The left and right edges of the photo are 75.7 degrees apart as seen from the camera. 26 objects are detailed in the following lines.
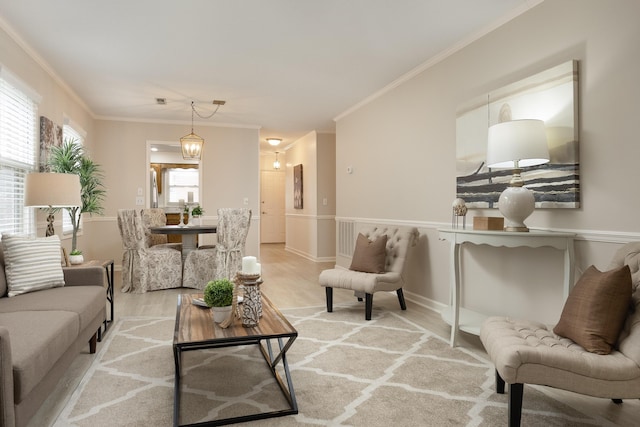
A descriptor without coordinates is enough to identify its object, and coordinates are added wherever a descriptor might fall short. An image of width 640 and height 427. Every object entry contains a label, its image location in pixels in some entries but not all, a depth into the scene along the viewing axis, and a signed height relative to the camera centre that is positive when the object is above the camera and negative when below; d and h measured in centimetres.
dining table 521 -28
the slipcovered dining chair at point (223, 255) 529 -60
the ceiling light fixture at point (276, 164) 1040 +113
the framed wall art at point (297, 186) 902 +50
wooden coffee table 199 -64
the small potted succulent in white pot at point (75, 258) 358 -42
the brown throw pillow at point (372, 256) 412 -48
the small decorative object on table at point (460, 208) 347 +0
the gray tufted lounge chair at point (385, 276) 383 -64
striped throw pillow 271 -37
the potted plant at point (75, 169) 414 +42
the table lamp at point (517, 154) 262 +35
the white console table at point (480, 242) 257 -24
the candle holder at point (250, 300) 223 -49
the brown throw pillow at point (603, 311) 186 -48
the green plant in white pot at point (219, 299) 229 -50
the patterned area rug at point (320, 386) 203 -103
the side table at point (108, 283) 336 -69
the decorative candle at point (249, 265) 226 -31
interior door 1147 +3
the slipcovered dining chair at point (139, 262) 520 -68
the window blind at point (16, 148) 346 +55
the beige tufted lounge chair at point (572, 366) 173 -68
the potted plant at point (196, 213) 599 -6
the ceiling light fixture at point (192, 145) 594 +93
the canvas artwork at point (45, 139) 417 +73
